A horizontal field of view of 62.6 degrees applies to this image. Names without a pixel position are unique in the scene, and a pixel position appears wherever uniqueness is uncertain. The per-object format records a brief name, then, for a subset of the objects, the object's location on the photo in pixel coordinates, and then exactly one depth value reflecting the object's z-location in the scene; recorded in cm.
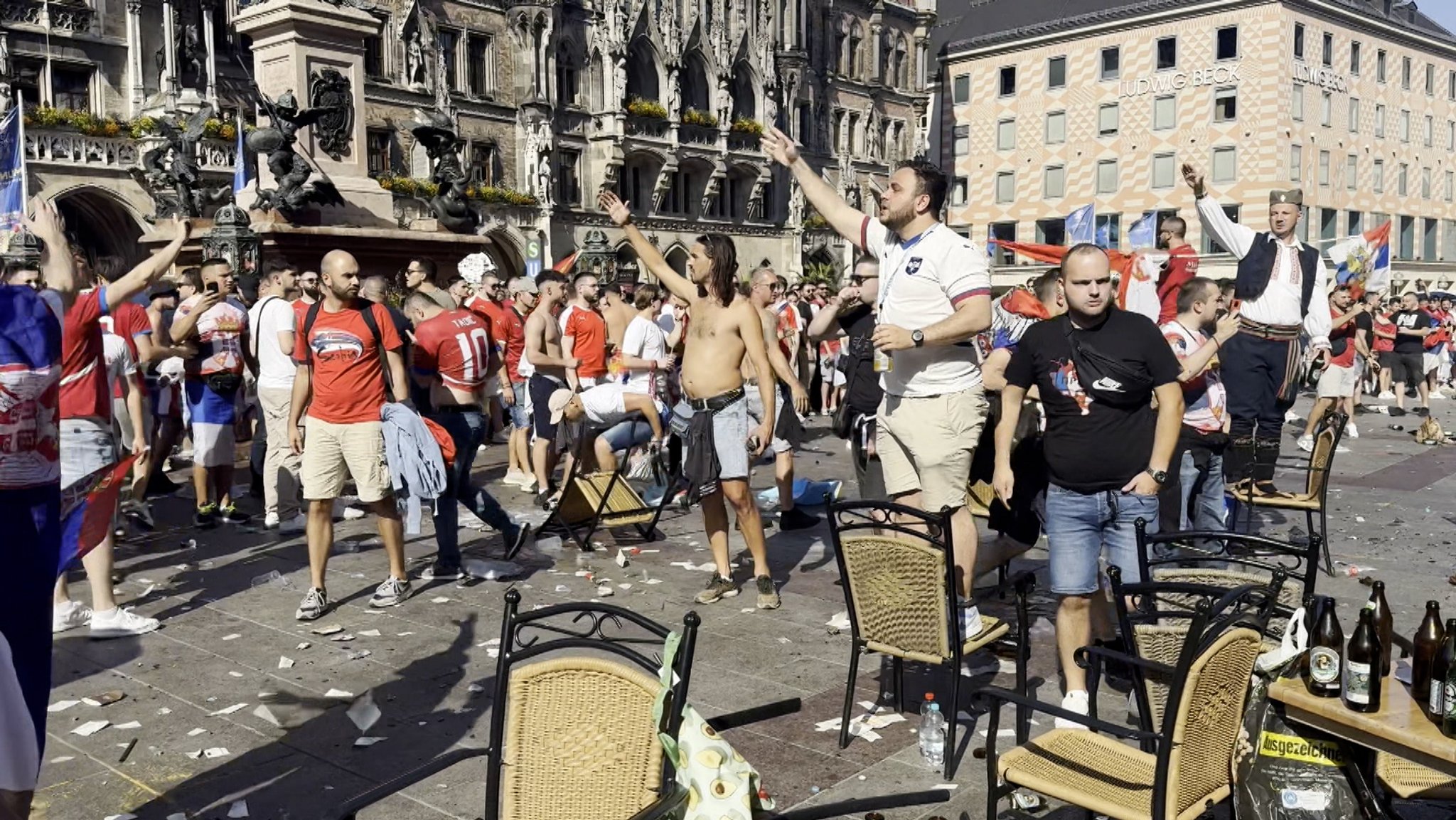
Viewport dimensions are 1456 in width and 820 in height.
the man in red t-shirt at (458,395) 797
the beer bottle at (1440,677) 325
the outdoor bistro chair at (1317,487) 811
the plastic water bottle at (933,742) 487
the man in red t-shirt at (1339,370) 1440
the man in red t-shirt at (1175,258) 1030
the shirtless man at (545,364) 1070
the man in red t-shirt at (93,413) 518
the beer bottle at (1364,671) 333
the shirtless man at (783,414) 879
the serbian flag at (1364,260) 1934
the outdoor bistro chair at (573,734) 321
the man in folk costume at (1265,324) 822
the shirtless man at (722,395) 736
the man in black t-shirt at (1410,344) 1953
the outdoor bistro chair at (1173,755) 340
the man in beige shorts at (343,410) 718
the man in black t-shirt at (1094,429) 508
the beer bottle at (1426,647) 349
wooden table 315
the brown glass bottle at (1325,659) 343
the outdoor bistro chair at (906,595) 461
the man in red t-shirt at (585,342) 1099
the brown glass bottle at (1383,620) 354
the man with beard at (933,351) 583
